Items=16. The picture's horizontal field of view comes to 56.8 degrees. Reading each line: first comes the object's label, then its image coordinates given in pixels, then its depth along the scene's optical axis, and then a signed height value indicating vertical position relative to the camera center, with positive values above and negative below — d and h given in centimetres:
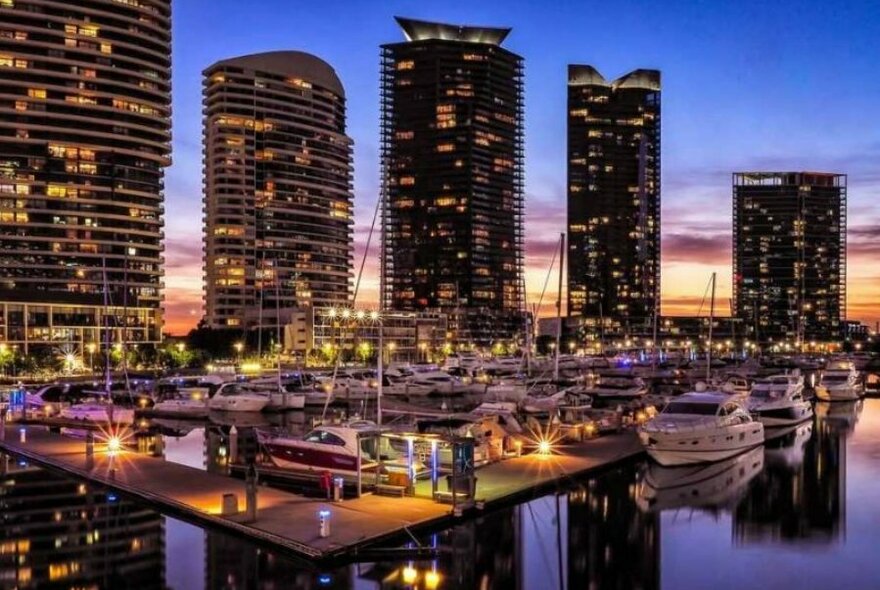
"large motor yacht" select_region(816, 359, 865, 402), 6631 -645
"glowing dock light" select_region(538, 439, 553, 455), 3183 -553
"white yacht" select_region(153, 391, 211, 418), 5688 -723
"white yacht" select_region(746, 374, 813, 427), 4638 -558
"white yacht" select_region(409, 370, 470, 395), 7781 -743
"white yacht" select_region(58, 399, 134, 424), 4634 -642
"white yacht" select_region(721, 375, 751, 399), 5677 -607
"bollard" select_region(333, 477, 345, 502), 2320 -524
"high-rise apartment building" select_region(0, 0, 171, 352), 13562 +2650
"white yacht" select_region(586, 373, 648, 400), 6812 -711
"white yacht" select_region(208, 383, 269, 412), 5781 -687
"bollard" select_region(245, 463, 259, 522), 2091 -493
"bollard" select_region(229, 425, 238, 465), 3556 -619
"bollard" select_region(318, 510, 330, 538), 1936 -523
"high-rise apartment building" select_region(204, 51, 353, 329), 19688 -237
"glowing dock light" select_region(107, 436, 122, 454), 3250 -566
